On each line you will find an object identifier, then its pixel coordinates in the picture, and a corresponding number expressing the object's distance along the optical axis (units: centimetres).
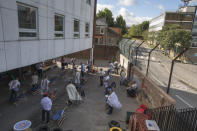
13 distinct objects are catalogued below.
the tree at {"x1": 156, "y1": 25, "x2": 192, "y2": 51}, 2764
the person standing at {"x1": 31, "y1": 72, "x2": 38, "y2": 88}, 1016
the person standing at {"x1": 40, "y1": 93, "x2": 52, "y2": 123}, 657
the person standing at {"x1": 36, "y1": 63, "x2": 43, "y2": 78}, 1387
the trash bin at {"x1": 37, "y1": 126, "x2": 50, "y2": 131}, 599
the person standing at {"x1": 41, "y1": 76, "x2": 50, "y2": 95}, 922
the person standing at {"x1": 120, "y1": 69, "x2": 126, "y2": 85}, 1304
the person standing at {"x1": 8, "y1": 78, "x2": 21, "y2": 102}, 848
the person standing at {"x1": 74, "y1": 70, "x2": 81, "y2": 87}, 1121
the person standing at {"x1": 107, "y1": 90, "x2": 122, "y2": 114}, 784
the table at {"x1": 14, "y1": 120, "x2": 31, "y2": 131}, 555
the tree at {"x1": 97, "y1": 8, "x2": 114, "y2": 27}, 5784
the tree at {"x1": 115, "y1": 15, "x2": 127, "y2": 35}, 6291
